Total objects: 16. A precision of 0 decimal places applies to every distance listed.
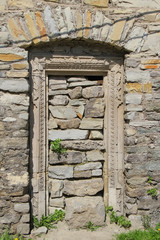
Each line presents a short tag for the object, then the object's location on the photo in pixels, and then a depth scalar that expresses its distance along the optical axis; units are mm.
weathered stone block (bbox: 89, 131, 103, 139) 3895
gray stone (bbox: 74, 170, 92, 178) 3807
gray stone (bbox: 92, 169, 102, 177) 3846
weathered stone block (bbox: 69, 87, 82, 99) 3883
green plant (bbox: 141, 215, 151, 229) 3598
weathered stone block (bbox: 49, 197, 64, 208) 3789
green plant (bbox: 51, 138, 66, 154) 3734
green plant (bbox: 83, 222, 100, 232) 3616
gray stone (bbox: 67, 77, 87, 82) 3904
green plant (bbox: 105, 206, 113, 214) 3833
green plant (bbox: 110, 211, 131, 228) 3633
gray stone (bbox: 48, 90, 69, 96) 3844
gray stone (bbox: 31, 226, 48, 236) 3461
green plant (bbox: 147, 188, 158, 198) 3594
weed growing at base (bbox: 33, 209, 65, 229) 3645
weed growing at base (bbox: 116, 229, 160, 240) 3279
